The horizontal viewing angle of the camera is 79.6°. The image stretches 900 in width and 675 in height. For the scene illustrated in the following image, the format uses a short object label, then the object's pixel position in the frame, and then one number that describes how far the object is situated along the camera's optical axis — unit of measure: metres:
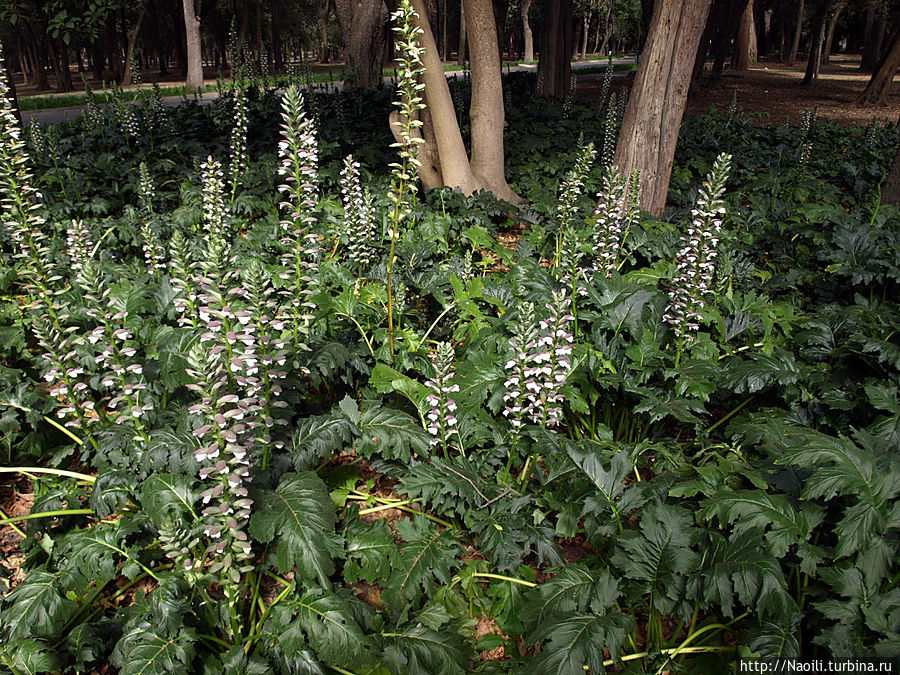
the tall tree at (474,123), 7.65
